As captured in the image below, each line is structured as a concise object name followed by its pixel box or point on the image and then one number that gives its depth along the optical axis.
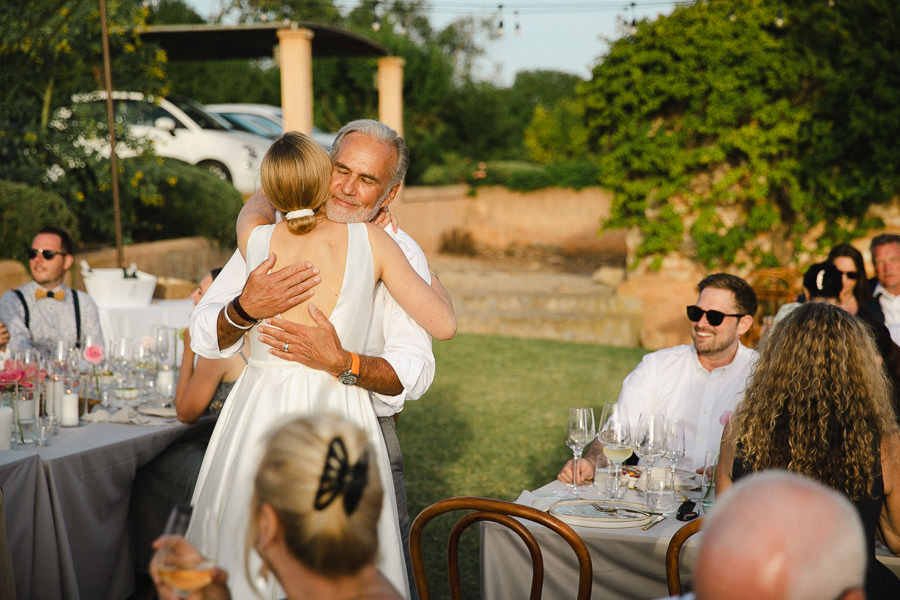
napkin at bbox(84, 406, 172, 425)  4.15
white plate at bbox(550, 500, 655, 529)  2.76
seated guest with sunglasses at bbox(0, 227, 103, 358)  5.45
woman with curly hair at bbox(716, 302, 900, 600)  2.48
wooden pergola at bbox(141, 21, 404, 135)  11.40
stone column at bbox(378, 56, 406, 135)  14.52
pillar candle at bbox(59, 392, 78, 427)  3.97
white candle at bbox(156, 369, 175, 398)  4.55
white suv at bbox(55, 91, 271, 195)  12.94
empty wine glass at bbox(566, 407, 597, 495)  3.09
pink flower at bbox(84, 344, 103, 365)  4.43
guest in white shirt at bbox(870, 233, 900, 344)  6.52
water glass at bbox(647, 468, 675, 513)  3.00
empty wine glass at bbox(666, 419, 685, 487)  3.04
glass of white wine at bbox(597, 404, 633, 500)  3.03
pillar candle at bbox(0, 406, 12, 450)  3.46
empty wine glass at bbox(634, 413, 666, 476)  3.03
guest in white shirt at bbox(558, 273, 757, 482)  4.02
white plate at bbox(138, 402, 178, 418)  4.25
